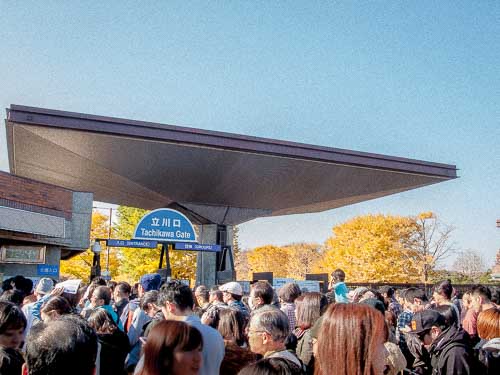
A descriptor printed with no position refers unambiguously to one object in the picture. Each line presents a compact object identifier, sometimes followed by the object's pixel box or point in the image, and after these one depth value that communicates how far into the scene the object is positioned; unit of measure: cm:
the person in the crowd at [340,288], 912
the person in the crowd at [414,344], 504
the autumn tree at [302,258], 9819
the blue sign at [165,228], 1497
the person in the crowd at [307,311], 518
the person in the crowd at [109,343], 509
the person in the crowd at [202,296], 862
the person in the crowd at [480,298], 680
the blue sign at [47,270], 1838
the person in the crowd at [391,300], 1005
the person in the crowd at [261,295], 654
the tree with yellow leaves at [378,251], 5425
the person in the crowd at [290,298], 703
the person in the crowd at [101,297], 616
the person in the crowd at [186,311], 363
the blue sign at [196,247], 1611
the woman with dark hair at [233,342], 399
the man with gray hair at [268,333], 393
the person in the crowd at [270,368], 271
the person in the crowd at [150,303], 629
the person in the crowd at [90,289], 797
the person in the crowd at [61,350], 246
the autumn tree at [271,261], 10956
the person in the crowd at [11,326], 349
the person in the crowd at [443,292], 689
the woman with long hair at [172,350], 258
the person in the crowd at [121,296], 753
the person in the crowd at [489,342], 424
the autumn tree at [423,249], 5419
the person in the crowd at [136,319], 504
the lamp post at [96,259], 1822
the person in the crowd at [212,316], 511
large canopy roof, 1877
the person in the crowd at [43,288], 673
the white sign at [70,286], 639
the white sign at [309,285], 1790
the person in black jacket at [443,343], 409
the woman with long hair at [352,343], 241
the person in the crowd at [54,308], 519
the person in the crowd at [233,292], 715
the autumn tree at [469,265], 7700
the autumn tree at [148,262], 5088
